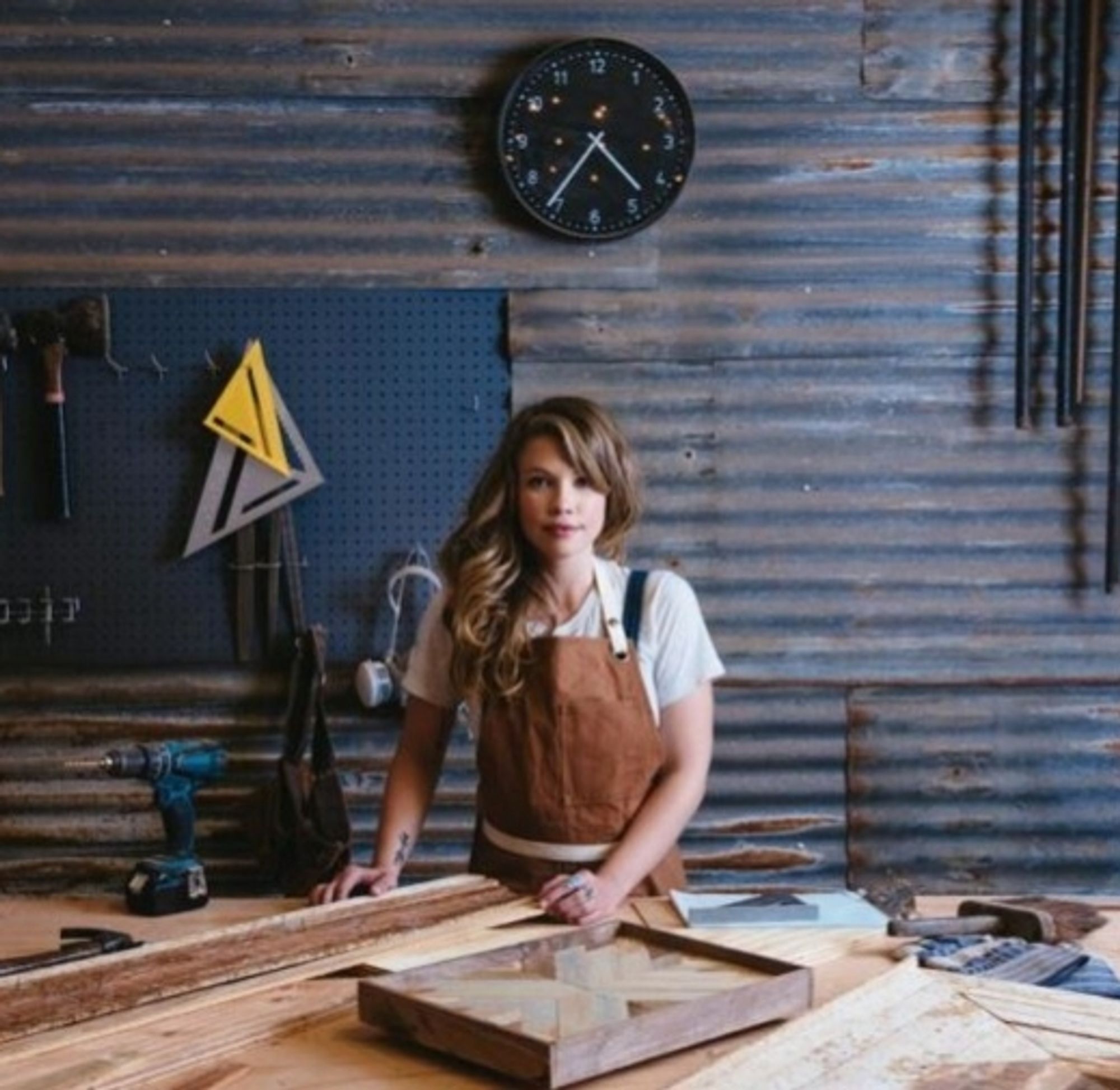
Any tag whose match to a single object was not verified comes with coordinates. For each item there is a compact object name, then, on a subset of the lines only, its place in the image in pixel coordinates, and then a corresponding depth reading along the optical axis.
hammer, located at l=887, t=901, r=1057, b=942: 2.04
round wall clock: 3.74
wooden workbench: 1.54
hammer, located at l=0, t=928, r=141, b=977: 1.96
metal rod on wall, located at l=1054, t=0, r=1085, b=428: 3.83
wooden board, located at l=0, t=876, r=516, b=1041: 1.73
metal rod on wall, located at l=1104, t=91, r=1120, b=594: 3.79
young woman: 2.63
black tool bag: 3.52
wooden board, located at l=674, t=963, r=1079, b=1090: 1.53
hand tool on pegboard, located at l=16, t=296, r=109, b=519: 3.69
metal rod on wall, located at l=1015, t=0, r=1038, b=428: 3.81
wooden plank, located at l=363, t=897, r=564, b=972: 1.91
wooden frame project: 1.50
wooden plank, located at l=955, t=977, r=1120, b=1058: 1.69
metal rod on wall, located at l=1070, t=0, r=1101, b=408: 3.80
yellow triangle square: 3.74
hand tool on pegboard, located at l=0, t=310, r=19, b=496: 3.66
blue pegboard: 3.74
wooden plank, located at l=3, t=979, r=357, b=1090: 1.53
